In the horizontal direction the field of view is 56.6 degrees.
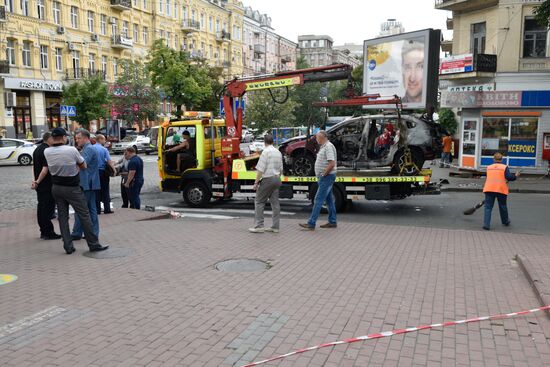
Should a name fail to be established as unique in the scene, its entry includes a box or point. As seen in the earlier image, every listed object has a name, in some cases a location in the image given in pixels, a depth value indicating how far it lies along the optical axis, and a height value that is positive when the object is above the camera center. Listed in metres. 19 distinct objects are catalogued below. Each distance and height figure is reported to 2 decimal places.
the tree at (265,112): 40.06 +1.12
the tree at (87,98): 35.41 +1.97
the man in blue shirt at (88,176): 8.21 -0.81
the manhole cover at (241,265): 6.91 -1.92
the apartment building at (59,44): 36.00 +6.70
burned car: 12.33 -0.44
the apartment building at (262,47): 78.25 +13.41
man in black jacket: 8.52 -1.22
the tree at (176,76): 38.34 +3.82
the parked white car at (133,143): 34.94 -1.14
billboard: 22.91 +2.89
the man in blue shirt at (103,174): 10.74 -1.05
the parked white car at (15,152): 26.12 -1.31
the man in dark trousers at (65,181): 7.27 -0.79
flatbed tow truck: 11.98 -1.04
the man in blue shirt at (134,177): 11.65 -1.17
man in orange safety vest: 10.39 -1.20
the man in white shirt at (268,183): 9.17 -1.01
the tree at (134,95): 40.94 +2.54
